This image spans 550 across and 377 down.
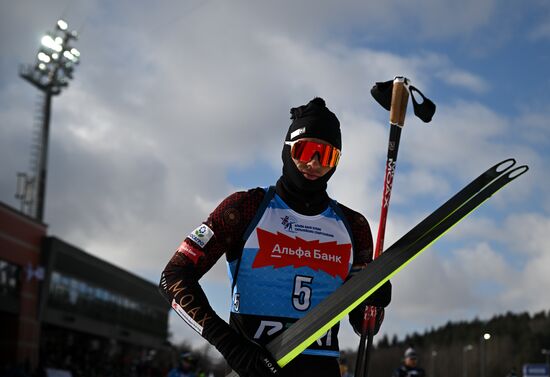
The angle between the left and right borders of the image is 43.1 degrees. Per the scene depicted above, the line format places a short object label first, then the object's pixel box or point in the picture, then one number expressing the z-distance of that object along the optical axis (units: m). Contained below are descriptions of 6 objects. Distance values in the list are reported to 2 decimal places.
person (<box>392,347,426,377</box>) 13.44
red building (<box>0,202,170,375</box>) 38.50
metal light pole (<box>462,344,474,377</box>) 97.78
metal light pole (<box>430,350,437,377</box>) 110.44
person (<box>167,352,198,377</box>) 14.16
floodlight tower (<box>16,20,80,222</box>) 42.91
